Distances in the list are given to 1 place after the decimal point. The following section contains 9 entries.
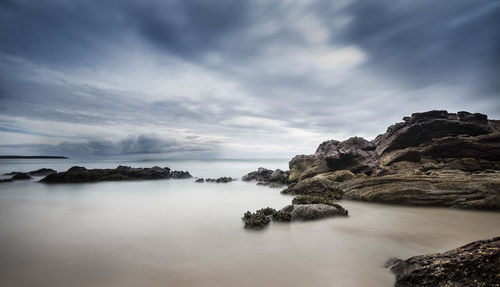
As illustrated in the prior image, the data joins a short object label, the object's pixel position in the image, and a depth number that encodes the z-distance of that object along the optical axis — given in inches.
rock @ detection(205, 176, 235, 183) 1055.6
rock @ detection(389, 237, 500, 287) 125.9
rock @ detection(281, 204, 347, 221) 354.3
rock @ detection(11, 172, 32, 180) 926.8
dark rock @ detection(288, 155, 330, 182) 818.8
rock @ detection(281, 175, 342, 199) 583.6
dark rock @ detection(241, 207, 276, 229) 325.4
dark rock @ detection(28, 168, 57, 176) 1161.8
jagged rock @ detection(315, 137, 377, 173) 737.6
